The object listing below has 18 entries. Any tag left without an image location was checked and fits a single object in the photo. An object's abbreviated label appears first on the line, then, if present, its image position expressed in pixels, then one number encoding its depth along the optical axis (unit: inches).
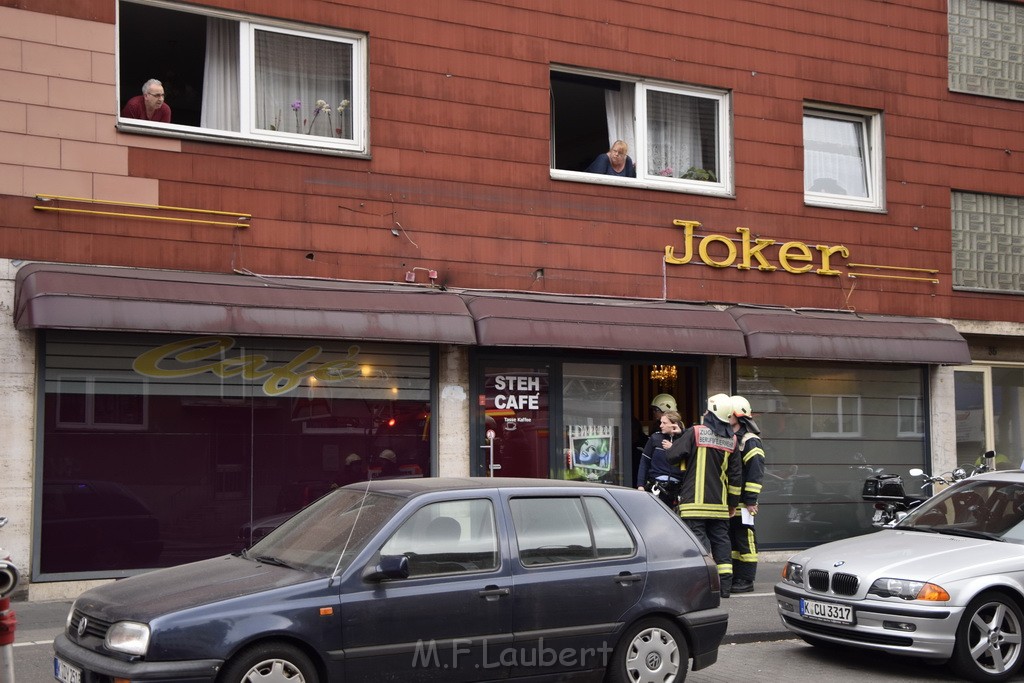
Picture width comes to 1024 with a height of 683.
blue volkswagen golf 239.3
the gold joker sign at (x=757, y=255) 546.0
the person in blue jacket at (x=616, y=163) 536.7
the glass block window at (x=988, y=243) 625.0
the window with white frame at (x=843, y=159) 593.3
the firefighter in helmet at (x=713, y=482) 432.1
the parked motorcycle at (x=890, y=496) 446.6
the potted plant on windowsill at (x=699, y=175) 559.5
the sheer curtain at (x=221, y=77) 459.2
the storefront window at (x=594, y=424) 515.8
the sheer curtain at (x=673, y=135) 554.3
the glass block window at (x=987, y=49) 633.6
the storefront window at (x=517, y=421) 496.1
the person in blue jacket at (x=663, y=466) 461.4
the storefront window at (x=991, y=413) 623.2
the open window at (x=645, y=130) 532.1
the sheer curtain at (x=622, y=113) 547.5
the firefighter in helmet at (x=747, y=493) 446.6
